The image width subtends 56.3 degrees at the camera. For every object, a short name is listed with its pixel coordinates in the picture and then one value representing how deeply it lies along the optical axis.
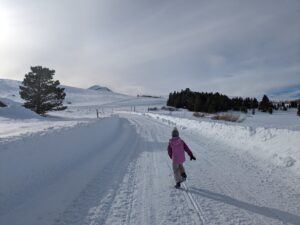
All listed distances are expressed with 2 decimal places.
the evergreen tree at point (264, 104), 99.21
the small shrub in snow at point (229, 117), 35.80
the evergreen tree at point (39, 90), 38.62
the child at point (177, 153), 7.54
